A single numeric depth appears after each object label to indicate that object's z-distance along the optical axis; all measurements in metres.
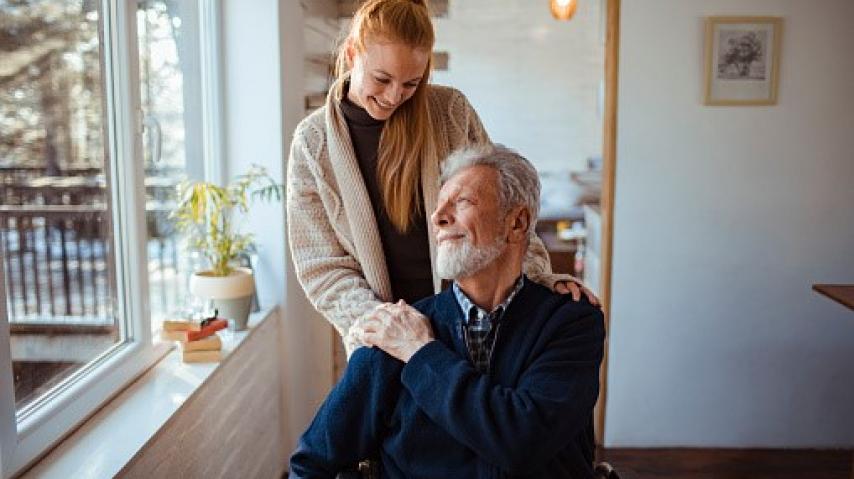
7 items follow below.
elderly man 1.39
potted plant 2.56
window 1.64
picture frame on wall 3.27
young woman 1.71
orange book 2.30
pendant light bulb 3.56
